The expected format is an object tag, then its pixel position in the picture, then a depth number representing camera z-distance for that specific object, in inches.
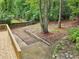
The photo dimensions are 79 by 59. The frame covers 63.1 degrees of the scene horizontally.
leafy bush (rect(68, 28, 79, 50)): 118.1
